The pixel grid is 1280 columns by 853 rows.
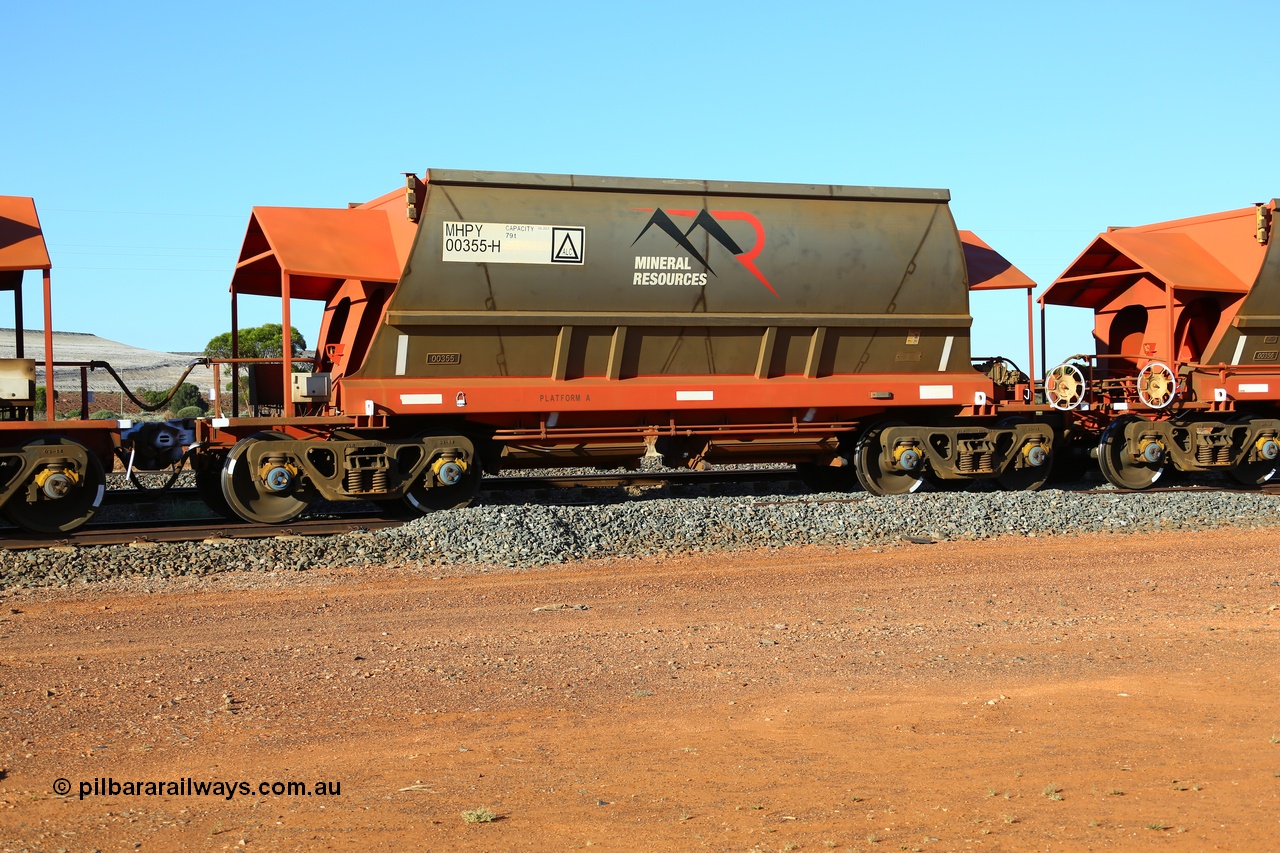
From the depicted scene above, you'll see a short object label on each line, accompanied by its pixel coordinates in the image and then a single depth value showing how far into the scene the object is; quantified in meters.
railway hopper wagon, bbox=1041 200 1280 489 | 15.94
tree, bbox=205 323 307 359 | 51.77
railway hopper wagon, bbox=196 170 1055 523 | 12.70
